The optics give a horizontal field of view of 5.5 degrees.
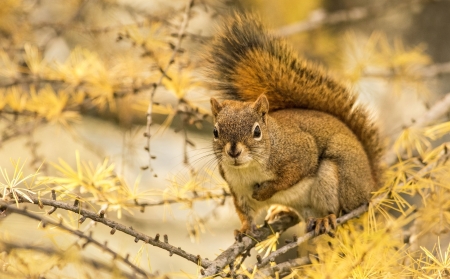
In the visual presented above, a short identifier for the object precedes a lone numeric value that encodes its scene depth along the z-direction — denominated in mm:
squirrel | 3104
